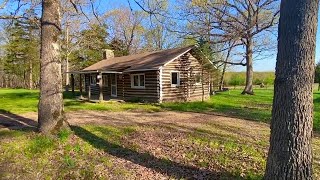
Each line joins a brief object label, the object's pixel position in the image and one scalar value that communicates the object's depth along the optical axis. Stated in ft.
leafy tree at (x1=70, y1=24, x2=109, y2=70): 124.06
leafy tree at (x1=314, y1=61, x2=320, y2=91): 124.36
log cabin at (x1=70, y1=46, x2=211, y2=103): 61.16
